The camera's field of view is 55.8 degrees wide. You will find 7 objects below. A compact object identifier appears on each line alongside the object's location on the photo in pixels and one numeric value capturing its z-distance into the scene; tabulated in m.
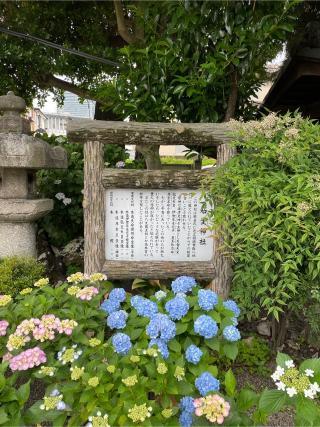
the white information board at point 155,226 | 2.79
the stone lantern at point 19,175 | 2.87
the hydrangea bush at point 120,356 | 1.43
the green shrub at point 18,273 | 2.90
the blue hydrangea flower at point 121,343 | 1.63
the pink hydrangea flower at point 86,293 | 1.89
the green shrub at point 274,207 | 1.88
